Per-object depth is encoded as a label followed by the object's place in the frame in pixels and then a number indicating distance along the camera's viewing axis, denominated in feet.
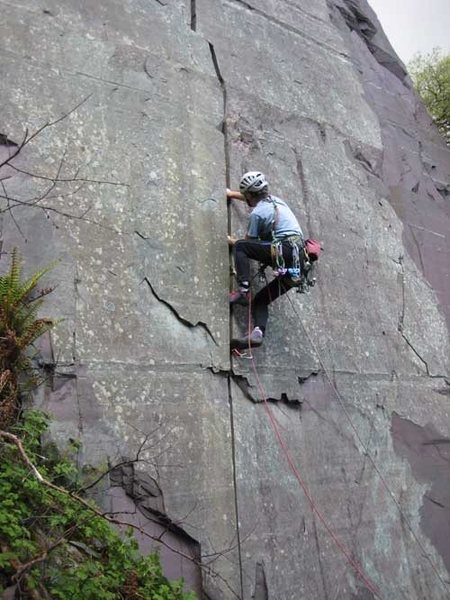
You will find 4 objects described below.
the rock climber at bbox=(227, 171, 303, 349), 17.44
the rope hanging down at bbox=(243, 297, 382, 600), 17.29
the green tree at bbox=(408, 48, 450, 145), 54.54
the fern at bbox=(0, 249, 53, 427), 13.46
